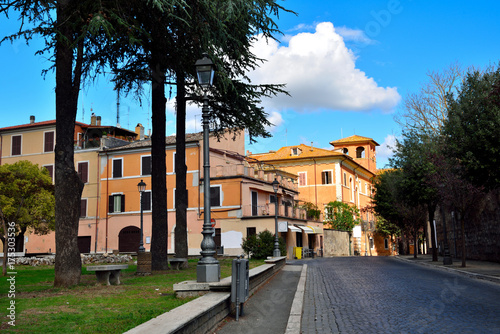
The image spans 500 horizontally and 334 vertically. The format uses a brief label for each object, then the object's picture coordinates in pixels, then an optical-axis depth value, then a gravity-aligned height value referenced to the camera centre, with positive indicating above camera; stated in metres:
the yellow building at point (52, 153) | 45.12 +7.76
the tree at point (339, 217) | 55.22 +1.42
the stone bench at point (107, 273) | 11.39 -1.00
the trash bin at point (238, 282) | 7.86 -0.83
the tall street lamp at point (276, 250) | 24.92 -1.00
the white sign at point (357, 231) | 50.03 -0.21
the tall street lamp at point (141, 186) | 26.77 +2.53
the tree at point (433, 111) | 33.53 +8.16
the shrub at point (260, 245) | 29.06 -0.87
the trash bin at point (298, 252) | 41.78 -1.90
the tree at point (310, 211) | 50.72 +1.93
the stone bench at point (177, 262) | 17.28 -1.09
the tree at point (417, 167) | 27.22 +3.48
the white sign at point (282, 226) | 39.47 +0.33
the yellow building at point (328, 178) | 57.66 +6.25
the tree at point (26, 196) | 29.02 +2.37
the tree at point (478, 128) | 16.20 +3.43
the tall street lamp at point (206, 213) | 8.95 +0.36
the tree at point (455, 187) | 20.60 +1.73
